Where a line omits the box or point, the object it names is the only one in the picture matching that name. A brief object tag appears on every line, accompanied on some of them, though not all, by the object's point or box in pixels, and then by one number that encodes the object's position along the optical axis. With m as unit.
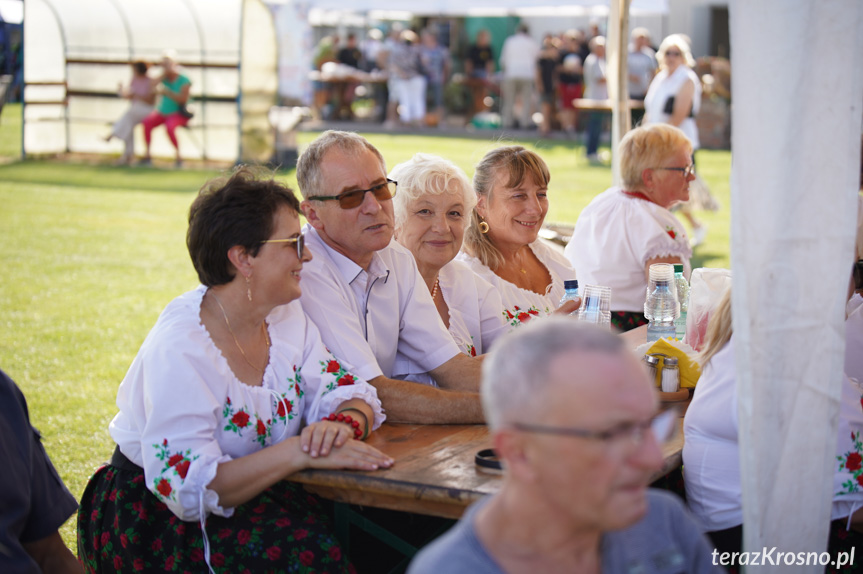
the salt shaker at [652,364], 3.08
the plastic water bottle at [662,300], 3.94
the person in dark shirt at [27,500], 2.01
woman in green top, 14.67
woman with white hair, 3.44
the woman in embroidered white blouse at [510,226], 3.87
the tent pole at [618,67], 6.06
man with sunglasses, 2.78
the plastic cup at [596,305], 3.60
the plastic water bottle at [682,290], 4.18
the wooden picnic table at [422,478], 2.15
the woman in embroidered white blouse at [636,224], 4.73
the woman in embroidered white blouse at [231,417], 2.28
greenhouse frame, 14.94
